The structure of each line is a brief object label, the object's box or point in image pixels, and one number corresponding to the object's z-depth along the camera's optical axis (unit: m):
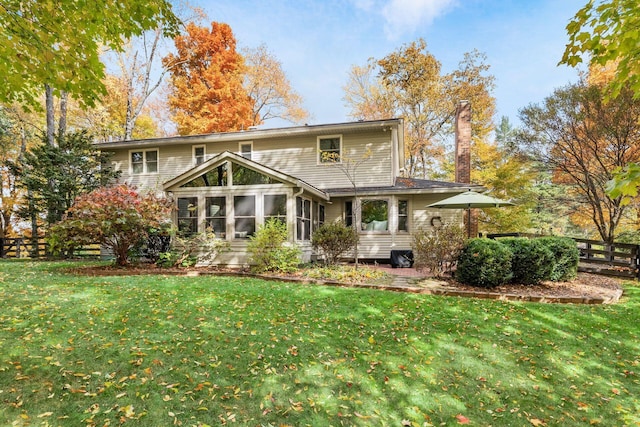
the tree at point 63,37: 3.69
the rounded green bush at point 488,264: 7.38
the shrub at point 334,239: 9.74
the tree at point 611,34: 2.65
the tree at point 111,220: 8.96
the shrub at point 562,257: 7.95
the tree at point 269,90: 24.12
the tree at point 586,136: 12.37
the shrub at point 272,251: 9.24
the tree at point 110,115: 20.96
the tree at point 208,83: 21.34
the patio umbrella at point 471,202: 8.93
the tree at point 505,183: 16.94
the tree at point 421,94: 20.61
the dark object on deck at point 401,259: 11.88
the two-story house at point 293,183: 10.36
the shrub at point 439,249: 8.08
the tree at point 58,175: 12.82
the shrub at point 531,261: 7.61
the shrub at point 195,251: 10.23
